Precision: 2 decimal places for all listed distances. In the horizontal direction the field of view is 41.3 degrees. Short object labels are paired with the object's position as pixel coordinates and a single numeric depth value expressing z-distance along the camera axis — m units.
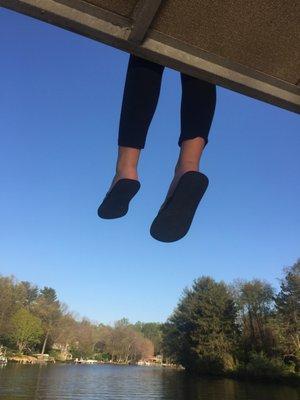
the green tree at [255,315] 29.78
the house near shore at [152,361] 84.03
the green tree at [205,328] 31.83
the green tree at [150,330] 105.07
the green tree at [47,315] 57.06
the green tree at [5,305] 47.61
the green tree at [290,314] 26.39
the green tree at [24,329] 50.00
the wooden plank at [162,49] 0.96
